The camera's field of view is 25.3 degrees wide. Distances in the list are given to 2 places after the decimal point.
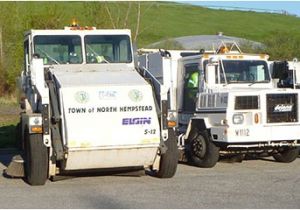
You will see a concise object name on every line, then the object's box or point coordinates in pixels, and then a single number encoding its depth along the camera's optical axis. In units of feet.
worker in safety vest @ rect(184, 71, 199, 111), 48.85
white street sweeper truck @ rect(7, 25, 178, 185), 36.17
